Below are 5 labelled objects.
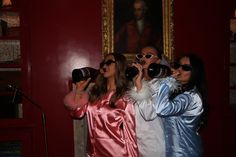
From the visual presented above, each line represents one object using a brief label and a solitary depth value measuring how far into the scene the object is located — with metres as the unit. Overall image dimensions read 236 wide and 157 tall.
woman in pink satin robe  2.31
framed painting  3.54
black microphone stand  3.14
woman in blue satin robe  2.13
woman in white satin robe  2.27
